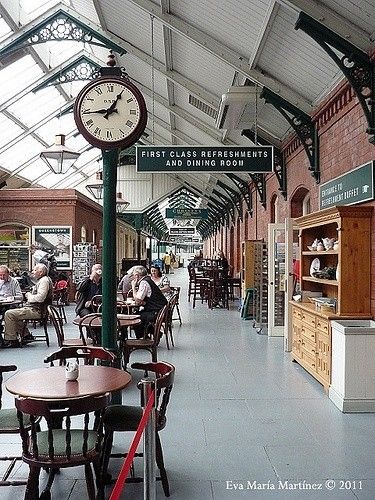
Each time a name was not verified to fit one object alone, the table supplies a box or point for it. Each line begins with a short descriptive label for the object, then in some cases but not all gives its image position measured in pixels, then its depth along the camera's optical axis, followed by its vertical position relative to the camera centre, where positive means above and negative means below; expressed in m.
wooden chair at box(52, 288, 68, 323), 10.63 -0.80
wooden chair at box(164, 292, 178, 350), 7.99 -1.02
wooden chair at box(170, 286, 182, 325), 10.33 -0.65
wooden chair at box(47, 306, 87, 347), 5.82 -0.84
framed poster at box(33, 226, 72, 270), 14.57 +0.42
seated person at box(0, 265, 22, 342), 8.58 -0.51
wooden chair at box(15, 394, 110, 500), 2.67 -1.03
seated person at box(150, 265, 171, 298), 10.62 -0.51
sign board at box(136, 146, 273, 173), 6.23 +1.15
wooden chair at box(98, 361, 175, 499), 3.23 -1.02
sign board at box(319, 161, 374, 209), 5.17 +0.74
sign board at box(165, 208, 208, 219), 20.44 +1.67
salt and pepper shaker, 3.15 -0.68
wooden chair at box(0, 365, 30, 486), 3.22 -1.05
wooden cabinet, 5.32 -0.24
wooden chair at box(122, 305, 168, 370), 6.20 -1.02
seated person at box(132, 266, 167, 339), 7.31 -0.60
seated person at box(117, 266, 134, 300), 9.62 -0.50
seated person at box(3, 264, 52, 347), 8.26 -0.84
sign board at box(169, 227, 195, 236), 32.24 +1.67
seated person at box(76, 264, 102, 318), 7.57 -0.53
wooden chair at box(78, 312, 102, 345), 5.73 -0.75
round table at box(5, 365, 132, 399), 2.89 -0.73
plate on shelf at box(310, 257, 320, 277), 6.61 -0.11
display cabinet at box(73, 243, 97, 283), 14.48 -0.13
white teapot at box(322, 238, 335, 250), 6.10 +0.16
